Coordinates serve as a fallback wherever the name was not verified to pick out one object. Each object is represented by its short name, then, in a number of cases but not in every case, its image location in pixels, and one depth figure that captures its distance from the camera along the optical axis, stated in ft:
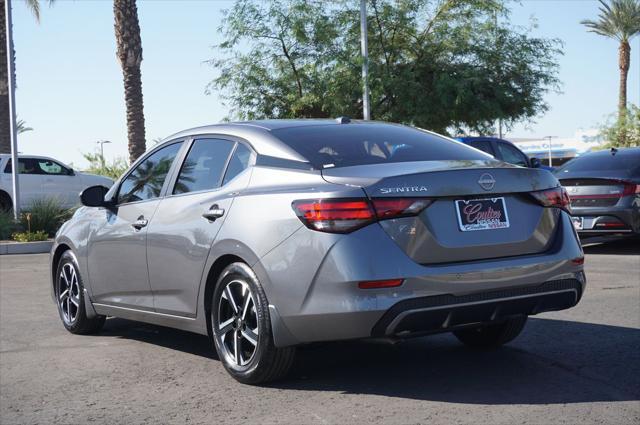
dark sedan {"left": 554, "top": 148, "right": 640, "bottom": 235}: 44.50
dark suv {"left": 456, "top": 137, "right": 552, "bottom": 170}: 58.93
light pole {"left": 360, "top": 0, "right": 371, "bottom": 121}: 91.91
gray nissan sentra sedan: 16.55
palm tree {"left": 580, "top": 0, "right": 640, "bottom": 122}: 159.12
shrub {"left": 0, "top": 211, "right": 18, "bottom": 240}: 66.90
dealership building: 295.07
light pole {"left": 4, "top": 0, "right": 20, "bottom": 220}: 70.95
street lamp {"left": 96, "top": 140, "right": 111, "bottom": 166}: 107.55
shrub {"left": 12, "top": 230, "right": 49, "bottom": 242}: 64.64
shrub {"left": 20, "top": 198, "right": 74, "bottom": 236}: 67.72
